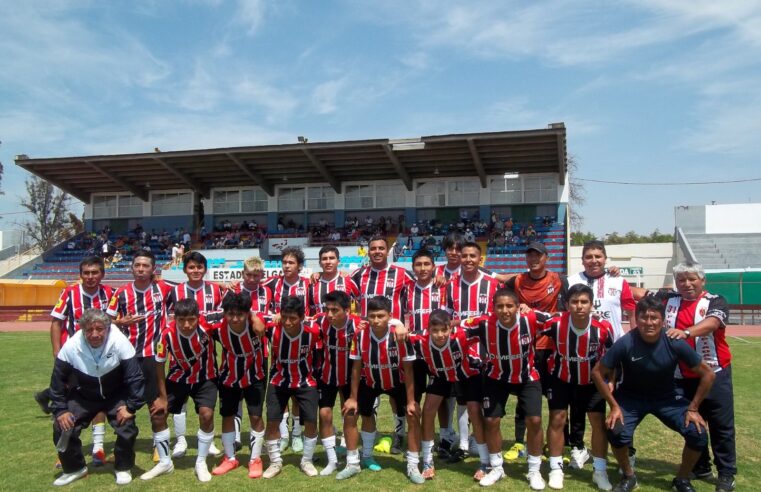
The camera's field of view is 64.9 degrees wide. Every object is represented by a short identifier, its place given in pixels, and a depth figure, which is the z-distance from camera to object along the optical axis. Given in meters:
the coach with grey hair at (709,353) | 5.14
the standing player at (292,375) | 5.64
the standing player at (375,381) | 5.48
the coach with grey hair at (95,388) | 5.38
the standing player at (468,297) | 6.11
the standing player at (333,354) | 5.68
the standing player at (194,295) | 6.27
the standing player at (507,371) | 5.25
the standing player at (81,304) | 6.15
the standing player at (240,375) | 5.72
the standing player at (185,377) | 5.63
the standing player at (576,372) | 5.18
